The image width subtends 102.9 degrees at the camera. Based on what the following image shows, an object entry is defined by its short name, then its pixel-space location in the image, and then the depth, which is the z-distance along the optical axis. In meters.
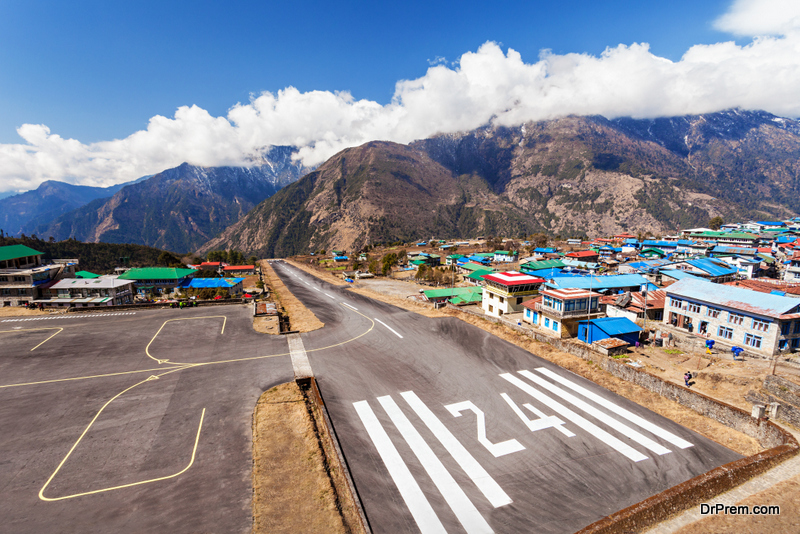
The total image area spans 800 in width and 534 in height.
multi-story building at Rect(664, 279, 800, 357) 35.88
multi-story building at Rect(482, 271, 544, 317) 55.25
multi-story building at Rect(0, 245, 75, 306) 59.66
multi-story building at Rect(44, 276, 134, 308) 63.53
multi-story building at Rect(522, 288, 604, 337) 44.94
